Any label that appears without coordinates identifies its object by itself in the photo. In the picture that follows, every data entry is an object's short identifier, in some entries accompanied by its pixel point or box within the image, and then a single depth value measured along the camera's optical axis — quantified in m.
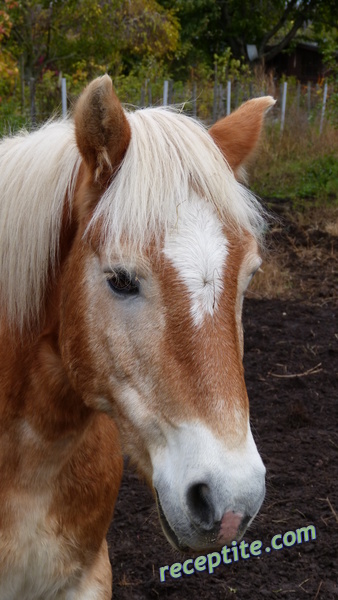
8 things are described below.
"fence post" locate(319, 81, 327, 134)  12.53
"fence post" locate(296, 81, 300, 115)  14.87
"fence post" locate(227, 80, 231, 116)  12.95
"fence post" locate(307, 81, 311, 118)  15.73
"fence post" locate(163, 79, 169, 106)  10.31
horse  1.52
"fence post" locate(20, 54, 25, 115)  9.40
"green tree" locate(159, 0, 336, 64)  23.52
